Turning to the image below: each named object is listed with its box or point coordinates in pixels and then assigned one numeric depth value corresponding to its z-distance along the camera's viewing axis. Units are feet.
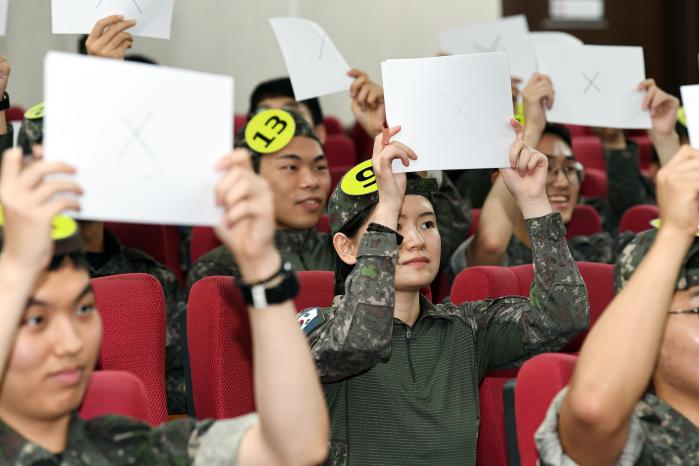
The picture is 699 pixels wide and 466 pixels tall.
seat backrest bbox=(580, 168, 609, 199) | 31.11
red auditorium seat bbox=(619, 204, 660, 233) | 24.96
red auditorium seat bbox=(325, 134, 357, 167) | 33.27
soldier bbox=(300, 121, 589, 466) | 13.82
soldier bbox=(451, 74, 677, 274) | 21.15
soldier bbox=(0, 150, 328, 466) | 8.77
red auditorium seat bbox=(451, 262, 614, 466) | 15.69
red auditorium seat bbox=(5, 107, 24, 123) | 30.10
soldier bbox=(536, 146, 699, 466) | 9.96
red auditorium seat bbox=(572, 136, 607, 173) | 35.33
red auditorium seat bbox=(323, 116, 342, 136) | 37.66
